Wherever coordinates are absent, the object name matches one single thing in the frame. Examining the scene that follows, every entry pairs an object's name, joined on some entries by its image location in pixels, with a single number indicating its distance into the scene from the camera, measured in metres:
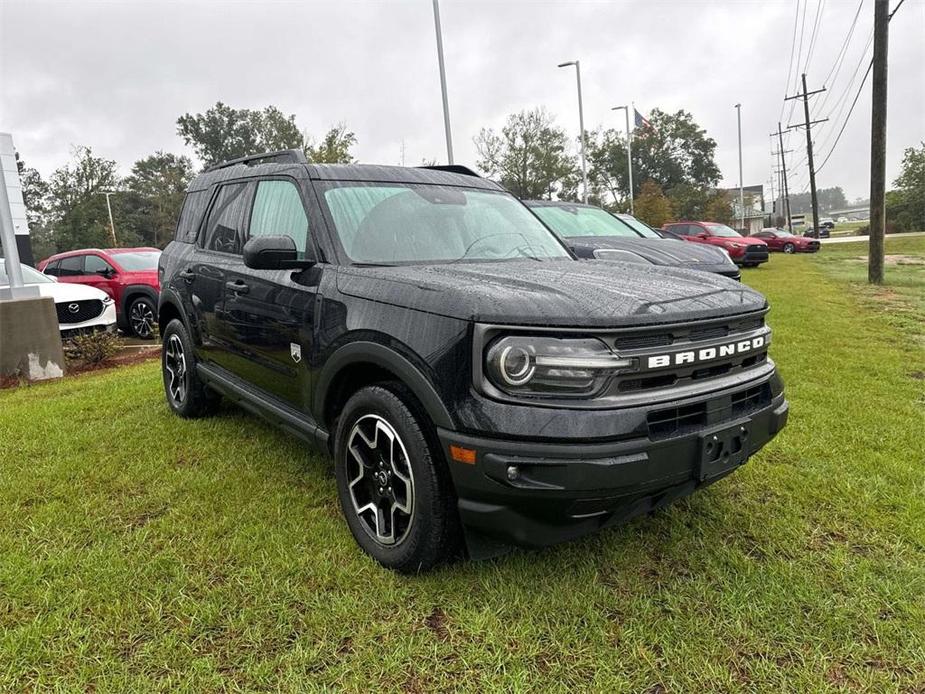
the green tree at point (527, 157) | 46.25
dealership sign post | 6.73
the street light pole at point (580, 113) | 28.75
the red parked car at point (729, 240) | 18.41
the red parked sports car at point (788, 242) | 28.44
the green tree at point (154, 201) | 60.22
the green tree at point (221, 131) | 75.44
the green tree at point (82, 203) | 53.28
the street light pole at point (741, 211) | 54.67
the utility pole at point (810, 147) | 38.22
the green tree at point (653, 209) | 43.56
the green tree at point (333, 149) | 29.53
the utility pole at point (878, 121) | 13.11
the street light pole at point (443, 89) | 17.94
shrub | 7.57
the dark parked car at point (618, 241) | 7.05
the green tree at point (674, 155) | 71.38
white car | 8.01
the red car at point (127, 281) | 10.15
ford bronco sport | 2.04
